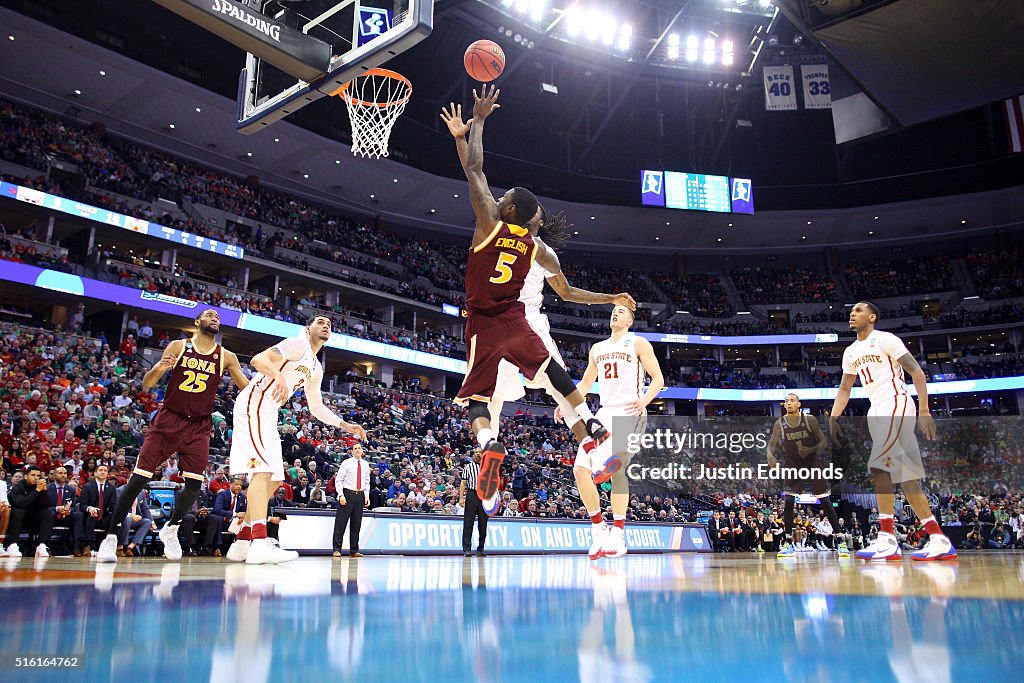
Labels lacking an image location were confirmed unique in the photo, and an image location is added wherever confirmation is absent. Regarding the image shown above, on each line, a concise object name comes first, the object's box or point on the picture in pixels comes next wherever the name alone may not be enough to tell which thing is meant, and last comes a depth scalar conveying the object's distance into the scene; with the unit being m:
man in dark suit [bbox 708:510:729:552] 18.06
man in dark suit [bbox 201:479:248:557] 10.30
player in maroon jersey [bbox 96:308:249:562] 6.14
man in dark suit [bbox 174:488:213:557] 10.22
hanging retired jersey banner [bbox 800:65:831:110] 31.14
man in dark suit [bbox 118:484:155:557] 9.46
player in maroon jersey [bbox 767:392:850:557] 9.32
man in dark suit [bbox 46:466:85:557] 9.56
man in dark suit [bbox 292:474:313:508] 13.17
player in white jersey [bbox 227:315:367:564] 5.57
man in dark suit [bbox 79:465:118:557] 9.55
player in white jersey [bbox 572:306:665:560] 6.14
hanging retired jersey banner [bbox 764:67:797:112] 30.81
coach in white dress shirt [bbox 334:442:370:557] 9.66
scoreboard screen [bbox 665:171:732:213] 34.50
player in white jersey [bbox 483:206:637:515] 5.08
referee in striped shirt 9.71
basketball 6.02
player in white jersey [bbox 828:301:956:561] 6.01
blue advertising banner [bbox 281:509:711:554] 10.28
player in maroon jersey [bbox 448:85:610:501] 4.47
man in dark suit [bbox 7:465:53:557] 9.29
